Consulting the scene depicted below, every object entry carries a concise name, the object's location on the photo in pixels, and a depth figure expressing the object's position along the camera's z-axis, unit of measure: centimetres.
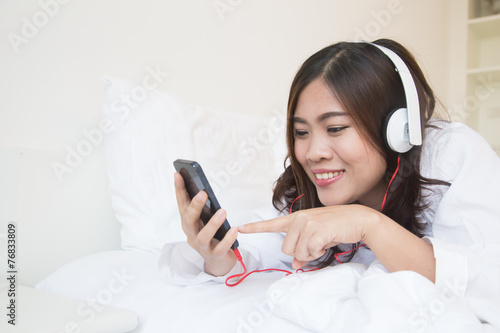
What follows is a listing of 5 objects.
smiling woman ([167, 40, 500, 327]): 66
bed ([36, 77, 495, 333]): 54
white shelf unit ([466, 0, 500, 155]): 310
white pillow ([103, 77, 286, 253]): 104
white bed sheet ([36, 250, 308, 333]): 63
